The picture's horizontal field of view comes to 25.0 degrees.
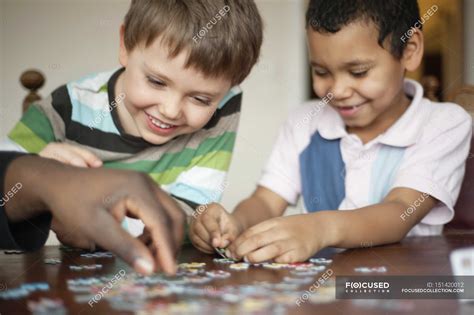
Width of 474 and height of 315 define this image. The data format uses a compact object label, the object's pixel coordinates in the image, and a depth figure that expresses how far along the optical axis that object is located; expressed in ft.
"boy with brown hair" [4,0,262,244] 4.50
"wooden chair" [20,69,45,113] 5.79
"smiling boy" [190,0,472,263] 4.68
